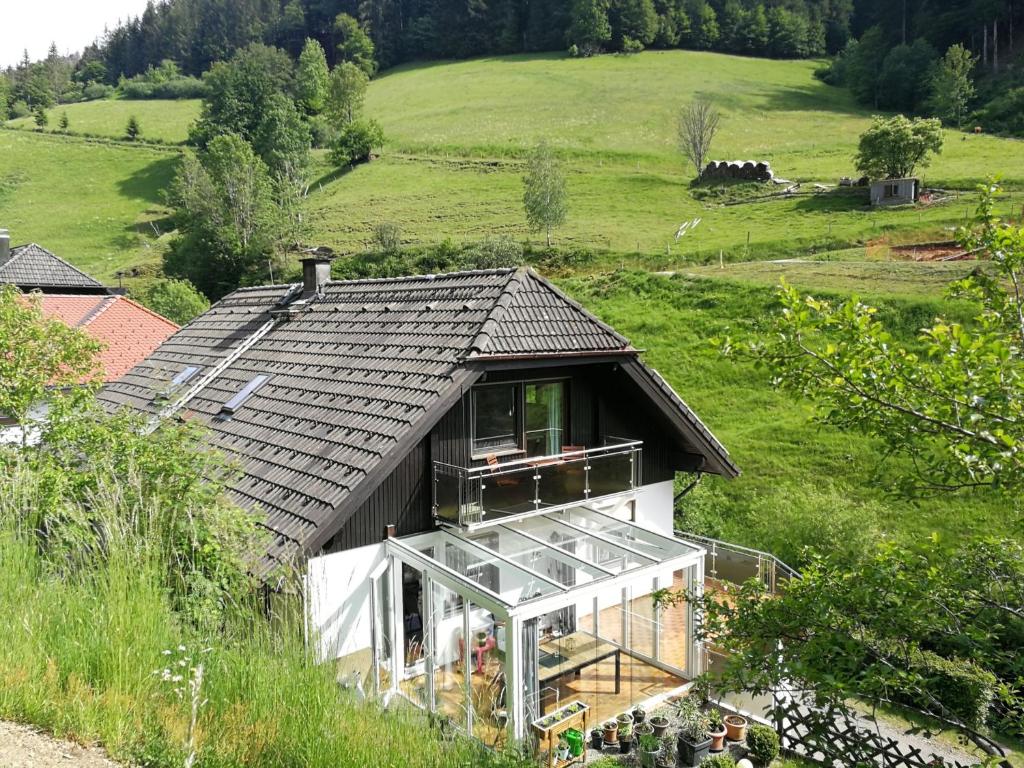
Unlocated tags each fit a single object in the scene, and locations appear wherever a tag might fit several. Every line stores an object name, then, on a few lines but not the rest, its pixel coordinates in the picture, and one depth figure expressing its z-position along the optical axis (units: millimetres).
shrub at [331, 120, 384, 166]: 70000
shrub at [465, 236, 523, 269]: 41031
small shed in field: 44500
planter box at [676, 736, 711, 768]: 8594
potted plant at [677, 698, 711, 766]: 8609
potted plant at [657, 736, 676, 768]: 8585
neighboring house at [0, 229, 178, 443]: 22906
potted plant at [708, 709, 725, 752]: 8708
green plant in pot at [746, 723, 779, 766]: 8711
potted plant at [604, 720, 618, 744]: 8992
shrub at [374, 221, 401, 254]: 46469
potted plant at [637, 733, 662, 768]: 8484
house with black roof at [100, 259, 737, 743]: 8922
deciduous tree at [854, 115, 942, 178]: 46312
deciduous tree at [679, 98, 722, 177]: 62969
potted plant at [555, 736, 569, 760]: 8422
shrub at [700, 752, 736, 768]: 8031
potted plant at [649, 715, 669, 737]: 9016
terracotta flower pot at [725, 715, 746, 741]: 9195
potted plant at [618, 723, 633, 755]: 8922
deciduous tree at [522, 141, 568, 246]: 45031
